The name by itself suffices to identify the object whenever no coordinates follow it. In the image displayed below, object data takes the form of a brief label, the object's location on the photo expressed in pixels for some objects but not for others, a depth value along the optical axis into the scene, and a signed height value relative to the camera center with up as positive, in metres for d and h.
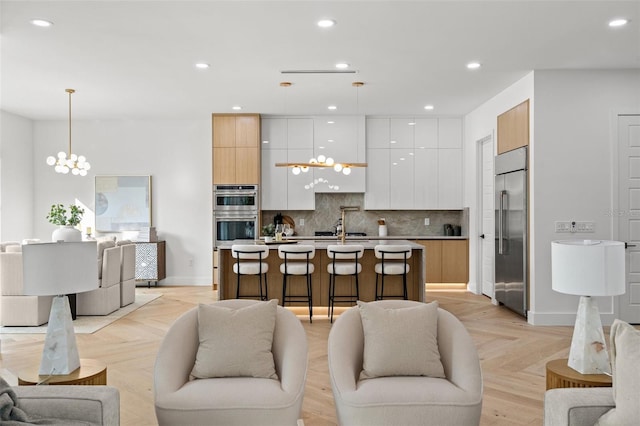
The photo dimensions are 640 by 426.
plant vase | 7.70 -0.32
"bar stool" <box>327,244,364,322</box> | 5.94 -0.54
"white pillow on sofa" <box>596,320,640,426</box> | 2.03 -0.67
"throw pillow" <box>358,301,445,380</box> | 2.79 -0.71
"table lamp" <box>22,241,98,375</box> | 2.71 -0.37
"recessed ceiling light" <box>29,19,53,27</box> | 4.44 +1.66
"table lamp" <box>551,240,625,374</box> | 2.70 -0.38
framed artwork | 9.19 +0.18
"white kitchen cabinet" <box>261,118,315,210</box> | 8.95 +0.94
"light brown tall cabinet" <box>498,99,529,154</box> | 6.26 +1.11
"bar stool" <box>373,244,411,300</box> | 5.98 -0.52
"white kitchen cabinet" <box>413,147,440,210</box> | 9.07 +0.61
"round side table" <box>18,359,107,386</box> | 2.65 -0.86
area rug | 5.75 -1.31
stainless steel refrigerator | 6.29 -0.21
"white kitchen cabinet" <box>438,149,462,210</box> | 9.08 +0.56
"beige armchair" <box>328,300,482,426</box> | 2.51 -0.89
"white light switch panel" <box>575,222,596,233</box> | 5.97 -0.15
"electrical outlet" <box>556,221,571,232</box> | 5.99 -0.14
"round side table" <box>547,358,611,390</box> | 2.63 -0.86
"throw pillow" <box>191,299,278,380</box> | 2.79 -0.71
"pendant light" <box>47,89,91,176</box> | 6.86 +0.68
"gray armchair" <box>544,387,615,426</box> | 2.16 -0.81
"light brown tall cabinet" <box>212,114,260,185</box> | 8.77 +1.13
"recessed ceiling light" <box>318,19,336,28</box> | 4.43 +1.66
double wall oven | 8.73 +0.00
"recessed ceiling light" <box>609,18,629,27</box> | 4.46 +1.68
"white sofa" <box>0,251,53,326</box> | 5.95 -1.01
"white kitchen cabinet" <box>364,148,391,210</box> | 9.05 +0.57
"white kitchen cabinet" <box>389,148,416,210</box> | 9.06 +0.61
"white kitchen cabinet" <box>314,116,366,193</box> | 8.92 +1.31
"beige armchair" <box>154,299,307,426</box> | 2.50 -0.89
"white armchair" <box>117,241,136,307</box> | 7.22 -0.85
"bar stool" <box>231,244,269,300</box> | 5.99 -0.53
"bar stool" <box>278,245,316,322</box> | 5.99 -0.59
